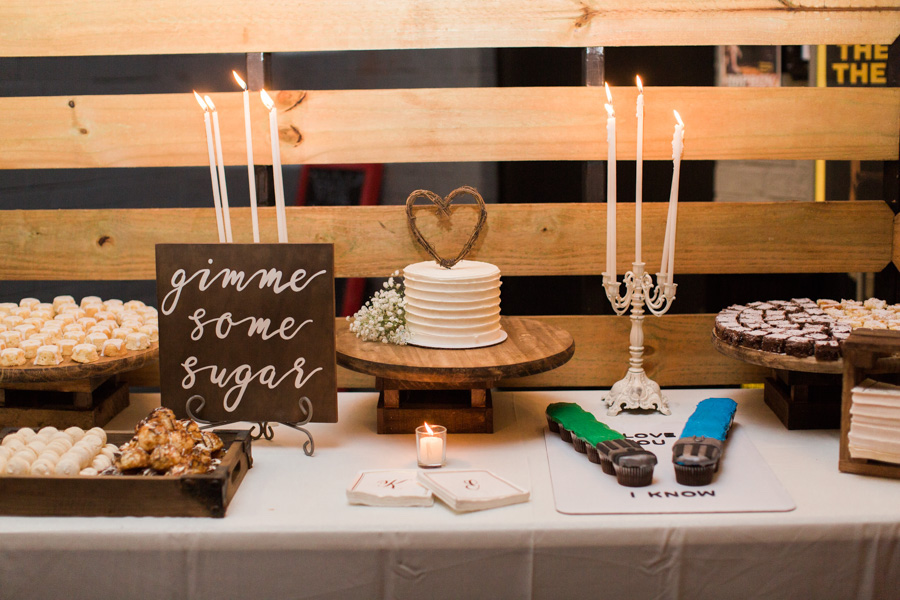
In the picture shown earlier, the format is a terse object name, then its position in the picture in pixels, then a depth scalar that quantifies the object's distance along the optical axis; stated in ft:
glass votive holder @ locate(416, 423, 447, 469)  5.62
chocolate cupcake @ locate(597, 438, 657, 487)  5.23
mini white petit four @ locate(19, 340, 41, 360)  6.12
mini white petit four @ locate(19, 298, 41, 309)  7.30
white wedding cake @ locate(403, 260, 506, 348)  6.15
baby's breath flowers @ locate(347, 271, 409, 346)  6.55
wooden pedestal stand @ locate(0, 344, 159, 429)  6.01
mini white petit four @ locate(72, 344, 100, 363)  6.06
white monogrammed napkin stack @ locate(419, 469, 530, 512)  4.97
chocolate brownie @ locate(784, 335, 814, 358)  5.82
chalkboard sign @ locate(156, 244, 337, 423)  5.82
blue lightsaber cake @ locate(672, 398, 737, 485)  5.27
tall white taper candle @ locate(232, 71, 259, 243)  6.02
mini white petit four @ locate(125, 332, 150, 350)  6.36
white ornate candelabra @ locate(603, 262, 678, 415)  6.49
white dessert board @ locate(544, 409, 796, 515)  4.98
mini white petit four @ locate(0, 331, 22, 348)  6.17
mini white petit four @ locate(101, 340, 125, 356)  6.21
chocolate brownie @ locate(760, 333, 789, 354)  5.92
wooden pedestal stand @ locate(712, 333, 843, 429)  6.43
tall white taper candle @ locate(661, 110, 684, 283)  6.09
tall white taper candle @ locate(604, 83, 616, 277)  6.07
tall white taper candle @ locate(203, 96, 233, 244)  6.19
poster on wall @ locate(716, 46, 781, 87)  7.91
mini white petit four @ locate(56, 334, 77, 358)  6.15
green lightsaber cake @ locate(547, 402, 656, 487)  5.25
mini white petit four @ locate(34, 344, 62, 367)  6.01
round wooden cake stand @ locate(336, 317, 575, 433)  5.79
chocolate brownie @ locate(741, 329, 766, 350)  6.04
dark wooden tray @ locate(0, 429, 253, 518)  4.86
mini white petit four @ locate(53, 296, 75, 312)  7.38
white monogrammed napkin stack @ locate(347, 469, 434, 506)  5.06
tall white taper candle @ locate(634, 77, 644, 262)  6.24
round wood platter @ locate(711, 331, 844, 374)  5.75
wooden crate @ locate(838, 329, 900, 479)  5.25
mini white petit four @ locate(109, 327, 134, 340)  6.44
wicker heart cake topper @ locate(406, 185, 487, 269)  6.87
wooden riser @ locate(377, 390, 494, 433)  6.43
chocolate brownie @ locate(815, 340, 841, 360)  5.74
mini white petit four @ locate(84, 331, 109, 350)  6.24
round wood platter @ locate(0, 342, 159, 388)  5.92
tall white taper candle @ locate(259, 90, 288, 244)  5.69
